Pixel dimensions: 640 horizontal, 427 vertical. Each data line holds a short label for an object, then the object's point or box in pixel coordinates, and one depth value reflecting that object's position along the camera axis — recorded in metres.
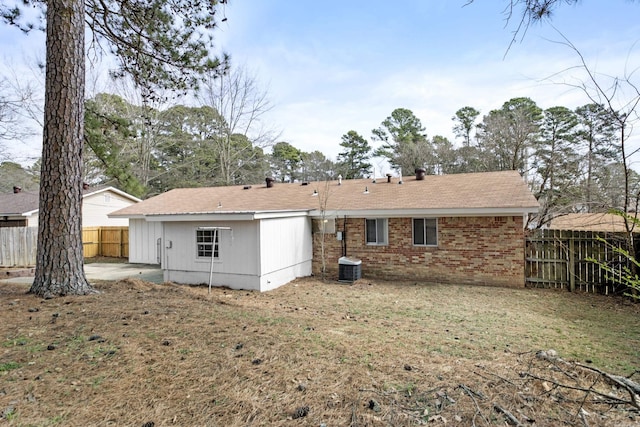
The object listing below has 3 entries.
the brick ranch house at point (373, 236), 9.51
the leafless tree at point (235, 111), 23.53
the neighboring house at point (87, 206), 16.36
